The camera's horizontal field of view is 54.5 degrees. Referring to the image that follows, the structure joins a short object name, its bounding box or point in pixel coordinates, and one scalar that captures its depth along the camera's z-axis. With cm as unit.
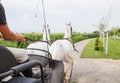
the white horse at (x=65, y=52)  197
